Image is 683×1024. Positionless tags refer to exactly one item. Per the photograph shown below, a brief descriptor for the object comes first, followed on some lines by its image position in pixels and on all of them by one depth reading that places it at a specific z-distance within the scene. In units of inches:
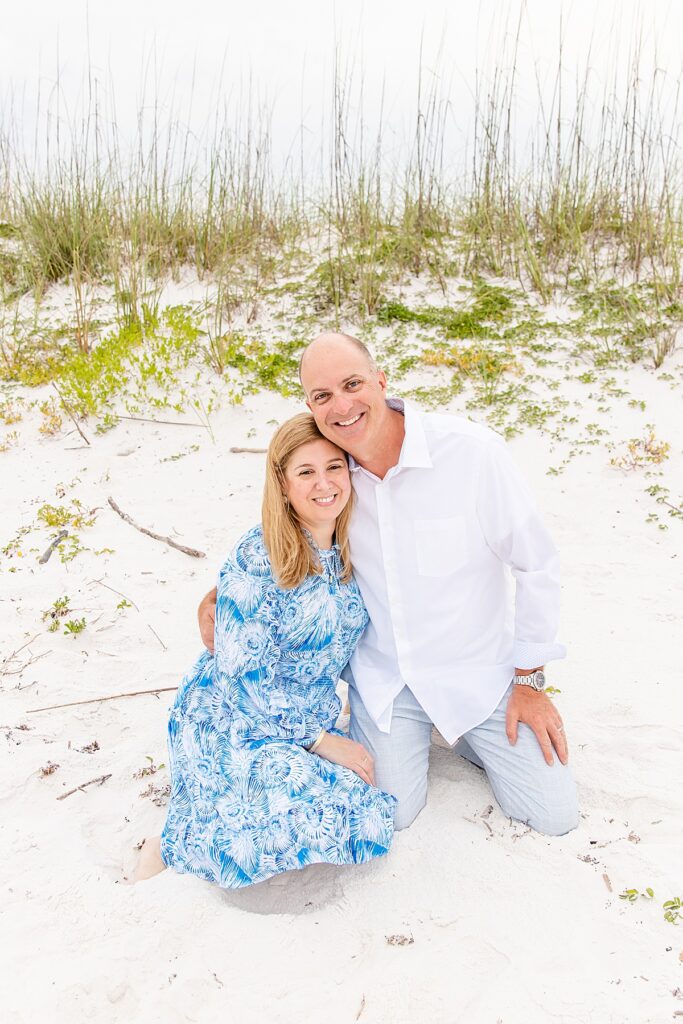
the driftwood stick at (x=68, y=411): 216.2
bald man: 98.0
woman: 93.7
